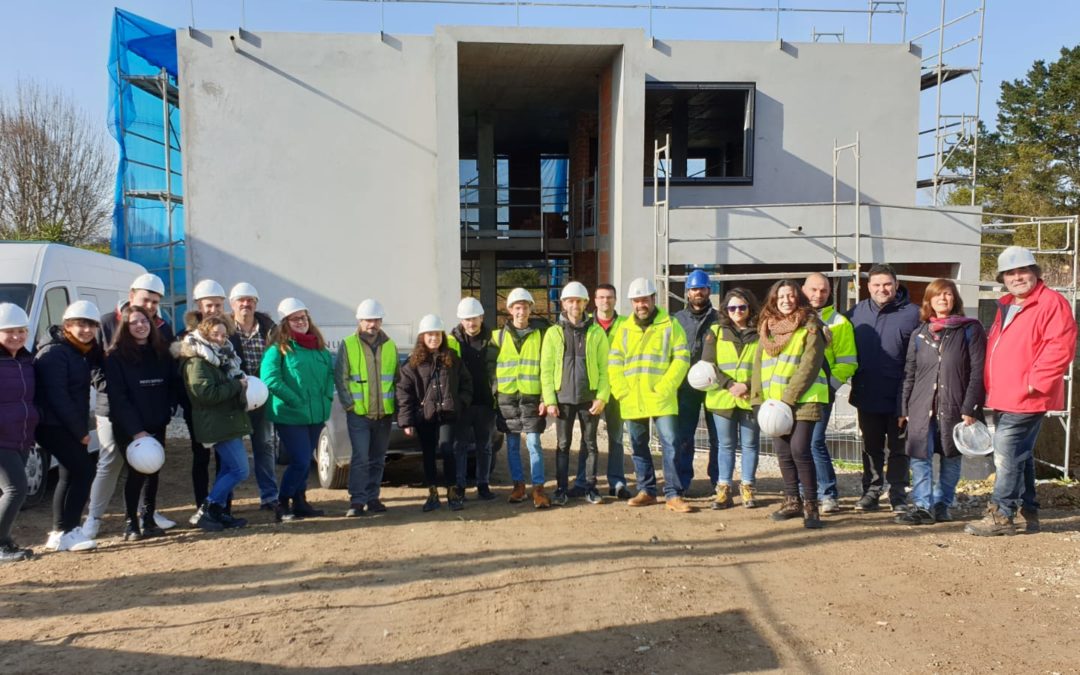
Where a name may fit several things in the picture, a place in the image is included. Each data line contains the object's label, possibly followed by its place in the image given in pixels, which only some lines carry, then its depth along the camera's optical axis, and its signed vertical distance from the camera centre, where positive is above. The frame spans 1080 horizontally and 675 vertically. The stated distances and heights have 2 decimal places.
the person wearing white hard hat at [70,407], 5.02 -0.70
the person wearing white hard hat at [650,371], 5.93 -0.53
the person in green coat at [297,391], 5.68 -0.67
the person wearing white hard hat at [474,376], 6.20 -0.60
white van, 6.30 +0.19
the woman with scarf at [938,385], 5.38 -0.59
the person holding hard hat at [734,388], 5.95 -0.66
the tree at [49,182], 23.02 +3.96
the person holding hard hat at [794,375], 5.42 -0.52
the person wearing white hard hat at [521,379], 6.11 -0.61
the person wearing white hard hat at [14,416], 4.83 -0.74
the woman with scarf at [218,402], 5.32 -0.72
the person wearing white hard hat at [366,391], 5.87 -0.69
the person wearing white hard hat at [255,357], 5.87 -0.42
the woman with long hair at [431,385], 5.88 -0.64
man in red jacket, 5.06 -0.44
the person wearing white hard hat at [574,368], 6.11 -0.52
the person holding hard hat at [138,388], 5.21 -0.61
